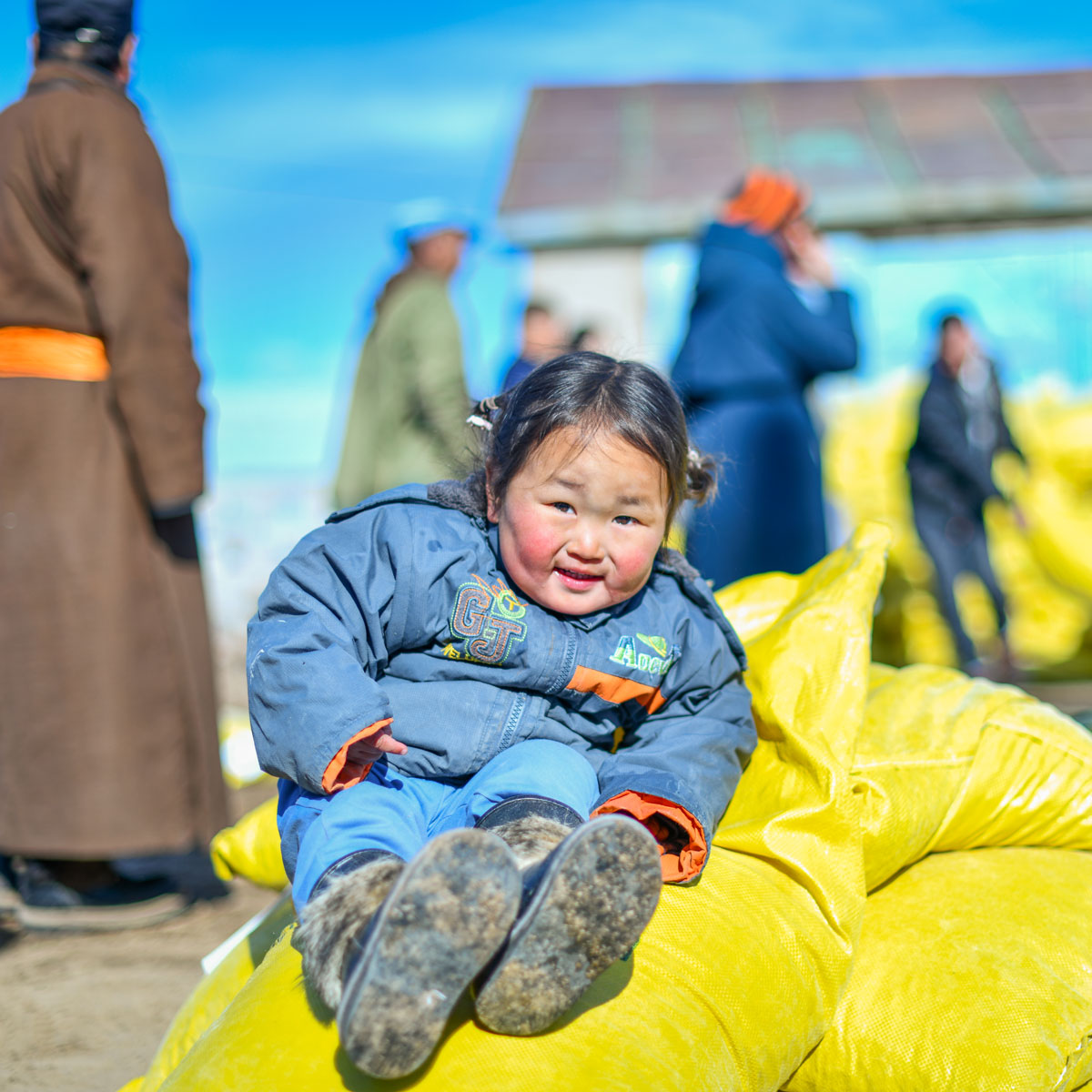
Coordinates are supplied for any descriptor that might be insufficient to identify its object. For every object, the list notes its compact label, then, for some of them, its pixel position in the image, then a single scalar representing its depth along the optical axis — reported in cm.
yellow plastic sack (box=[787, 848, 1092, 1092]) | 144
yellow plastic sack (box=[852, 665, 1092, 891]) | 173
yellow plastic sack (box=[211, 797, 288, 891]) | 202
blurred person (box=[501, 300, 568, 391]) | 510
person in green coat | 439
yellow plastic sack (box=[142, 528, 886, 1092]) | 120
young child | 117
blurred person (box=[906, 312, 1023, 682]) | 574
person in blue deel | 356
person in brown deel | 258
